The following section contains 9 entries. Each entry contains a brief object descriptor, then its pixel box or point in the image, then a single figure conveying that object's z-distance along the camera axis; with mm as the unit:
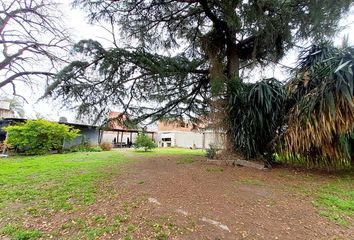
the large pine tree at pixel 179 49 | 5400
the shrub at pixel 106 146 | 16344
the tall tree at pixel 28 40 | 7984
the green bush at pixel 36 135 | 11727
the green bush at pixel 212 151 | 7059
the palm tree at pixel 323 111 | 4352
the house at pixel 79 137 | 14195
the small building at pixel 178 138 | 22198
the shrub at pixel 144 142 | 15086
